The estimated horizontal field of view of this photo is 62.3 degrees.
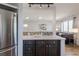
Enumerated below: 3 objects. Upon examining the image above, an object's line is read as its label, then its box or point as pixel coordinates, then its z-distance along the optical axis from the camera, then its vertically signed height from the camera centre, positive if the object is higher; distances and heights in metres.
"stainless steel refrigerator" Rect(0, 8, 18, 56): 1.43 -0.11
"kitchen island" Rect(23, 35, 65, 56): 2.26 -0.63
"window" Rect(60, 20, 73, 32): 5.24 +0.17
